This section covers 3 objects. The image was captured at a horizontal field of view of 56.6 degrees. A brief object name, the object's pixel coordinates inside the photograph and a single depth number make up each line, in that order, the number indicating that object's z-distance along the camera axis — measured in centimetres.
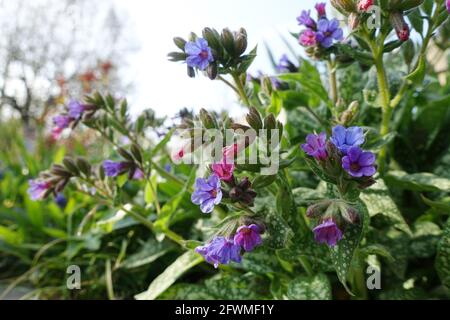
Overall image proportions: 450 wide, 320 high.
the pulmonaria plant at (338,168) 17
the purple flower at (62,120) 32
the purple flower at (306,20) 25
